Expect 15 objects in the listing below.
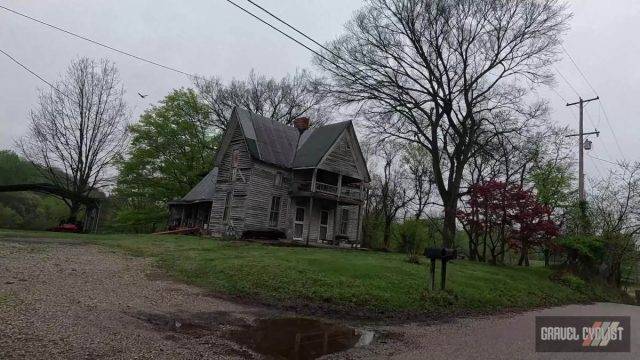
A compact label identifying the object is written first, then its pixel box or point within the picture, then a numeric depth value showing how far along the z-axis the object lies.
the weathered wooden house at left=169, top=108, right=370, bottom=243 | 26.23
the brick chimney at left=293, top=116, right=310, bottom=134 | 32.09
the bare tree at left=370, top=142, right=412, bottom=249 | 45.03
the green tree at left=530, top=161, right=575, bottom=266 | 31.34
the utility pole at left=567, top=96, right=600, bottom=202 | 26.89
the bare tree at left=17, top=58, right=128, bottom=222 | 30.62
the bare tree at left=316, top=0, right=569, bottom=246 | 25.00
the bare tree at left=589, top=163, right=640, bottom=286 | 26.23
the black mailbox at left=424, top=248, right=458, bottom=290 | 11.29
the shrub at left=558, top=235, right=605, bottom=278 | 24.52
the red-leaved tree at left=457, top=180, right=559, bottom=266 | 22.62
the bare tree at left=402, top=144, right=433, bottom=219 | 43.25
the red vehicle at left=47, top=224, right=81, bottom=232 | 27.56
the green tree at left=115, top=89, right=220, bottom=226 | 40.81
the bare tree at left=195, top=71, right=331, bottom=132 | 44.09
